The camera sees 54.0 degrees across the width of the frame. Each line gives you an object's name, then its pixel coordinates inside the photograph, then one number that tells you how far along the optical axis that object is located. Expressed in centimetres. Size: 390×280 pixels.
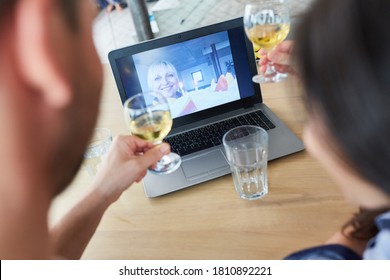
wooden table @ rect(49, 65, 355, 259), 68
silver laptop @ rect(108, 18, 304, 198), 93
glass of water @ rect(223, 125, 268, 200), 78
